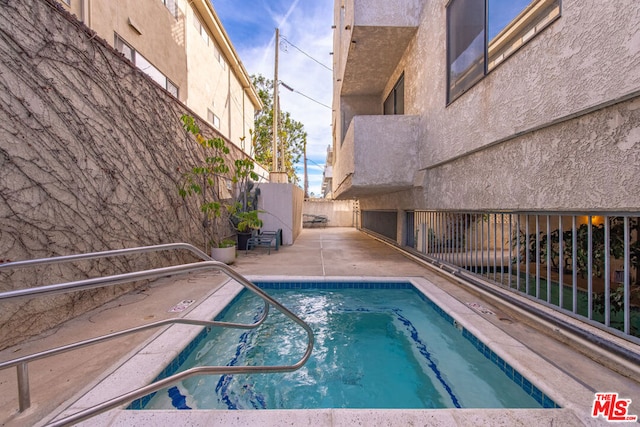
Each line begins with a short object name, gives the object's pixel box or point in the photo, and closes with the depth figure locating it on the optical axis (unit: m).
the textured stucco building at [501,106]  2.35
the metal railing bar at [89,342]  1.58
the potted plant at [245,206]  7.32
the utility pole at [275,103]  15.22
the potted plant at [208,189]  5.76
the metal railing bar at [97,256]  1.51
